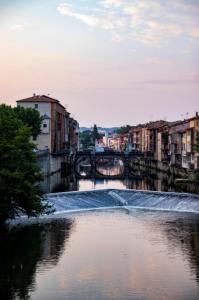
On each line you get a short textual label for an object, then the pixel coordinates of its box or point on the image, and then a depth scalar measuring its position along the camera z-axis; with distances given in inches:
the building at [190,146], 2630.4
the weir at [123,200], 1654.8
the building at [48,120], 3270.2
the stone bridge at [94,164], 3448.8
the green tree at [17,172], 1189.1
